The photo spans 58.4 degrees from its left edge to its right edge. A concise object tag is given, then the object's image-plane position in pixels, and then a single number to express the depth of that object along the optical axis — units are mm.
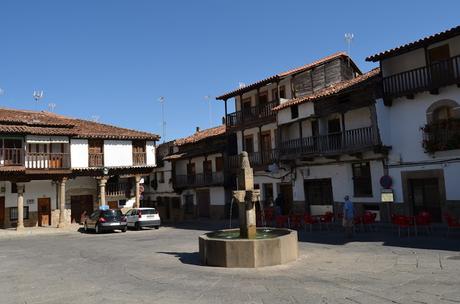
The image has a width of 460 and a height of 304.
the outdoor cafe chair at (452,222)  13203
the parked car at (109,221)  24000
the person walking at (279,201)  24891
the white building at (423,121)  17062
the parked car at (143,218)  25266
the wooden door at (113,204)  34156
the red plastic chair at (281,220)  19438
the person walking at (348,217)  15641
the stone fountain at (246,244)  10484
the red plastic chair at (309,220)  18228
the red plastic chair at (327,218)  18156
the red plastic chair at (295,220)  19219
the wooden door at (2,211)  28922
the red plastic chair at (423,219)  14625
